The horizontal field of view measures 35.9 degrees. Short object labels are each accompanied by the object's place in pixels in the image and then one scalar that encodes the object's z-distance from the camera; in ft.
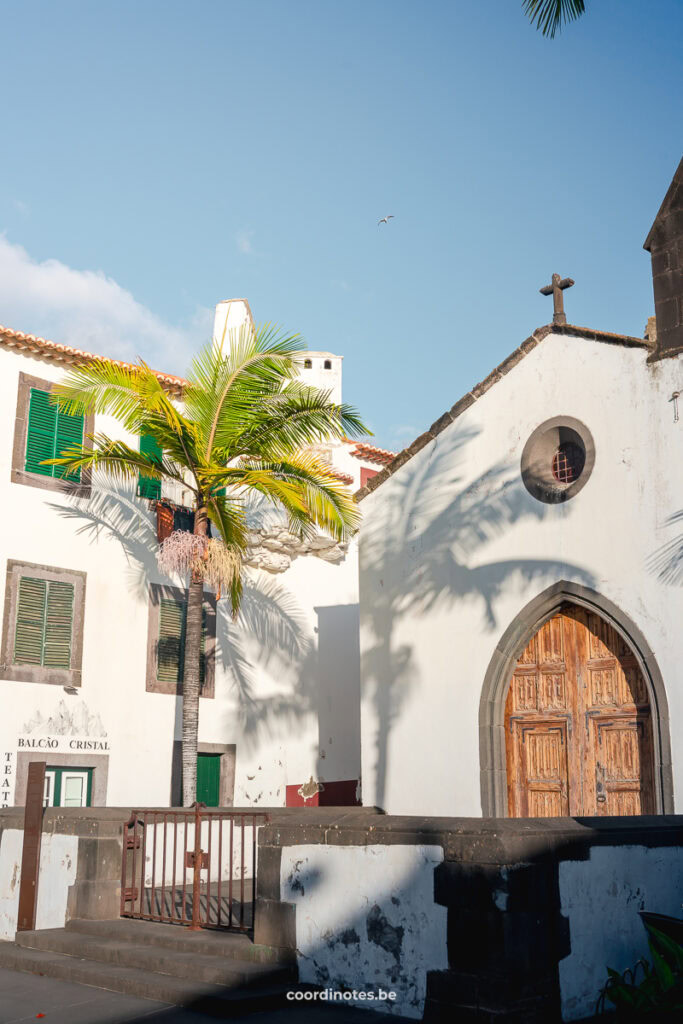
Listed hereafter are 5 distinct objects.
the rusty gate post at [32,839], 33.96
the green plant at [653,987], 20.53
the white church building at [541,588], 39.96
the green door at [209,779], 59.16
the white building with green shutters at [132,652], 52.54
